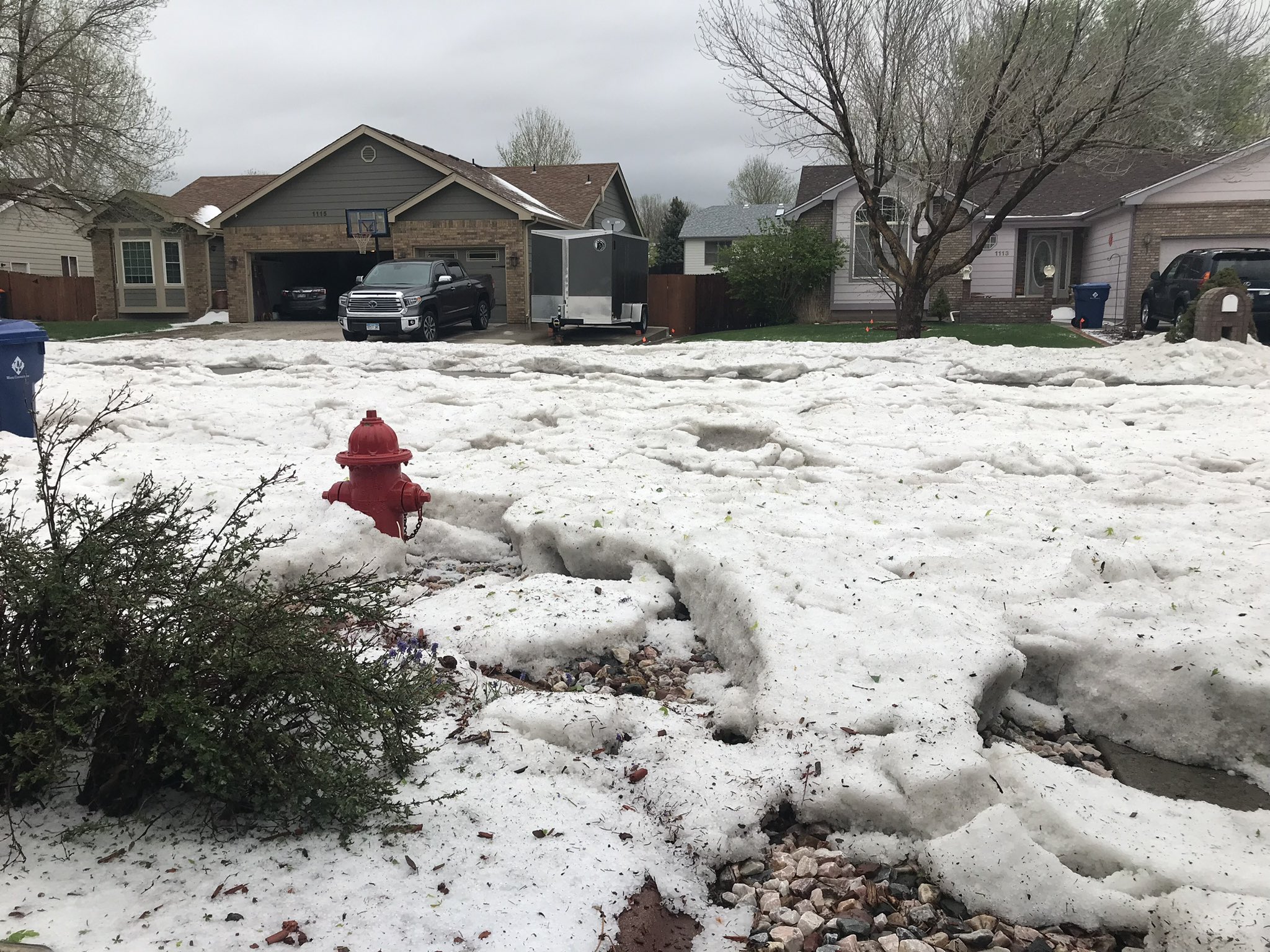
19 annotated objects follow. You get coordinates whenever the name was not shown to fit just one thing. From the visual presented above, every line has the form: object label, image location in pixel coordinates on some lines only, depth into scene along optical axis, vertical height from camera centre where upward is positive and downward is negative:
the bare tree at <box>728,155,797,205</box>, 72.81 +9.68
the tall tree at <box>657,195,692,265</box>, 55.31 +4.51
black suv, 18.12 +0.76
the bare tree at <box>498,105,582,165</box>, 55.88 +9.44
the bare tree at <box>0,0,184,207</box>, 23.30 +5.07
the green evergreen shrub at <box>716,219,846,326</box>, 26.86 +1.27
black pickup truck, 21.52 +0.25
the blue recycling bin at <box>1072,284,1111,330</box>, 23.52 +0.29
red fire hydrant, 5.41 -0.96
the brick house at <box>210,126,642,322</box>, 28.28 +2.83
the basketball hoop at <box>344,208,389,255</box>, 29.22 +2.65
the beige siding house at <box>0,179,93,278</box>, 36.00 +2.56
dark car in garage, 31.16 +0.29
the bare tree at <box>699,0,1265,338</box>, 16.39 +4.02
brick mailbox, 13.57 +0.05
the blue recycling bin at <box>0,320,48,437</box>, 7.37 -0.47
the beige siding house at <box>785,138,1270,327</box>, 24.95 +2.39
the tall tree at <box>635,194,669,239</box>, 80.06 +8.40
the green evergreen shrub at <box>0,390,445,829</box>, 2.60 -1.02
